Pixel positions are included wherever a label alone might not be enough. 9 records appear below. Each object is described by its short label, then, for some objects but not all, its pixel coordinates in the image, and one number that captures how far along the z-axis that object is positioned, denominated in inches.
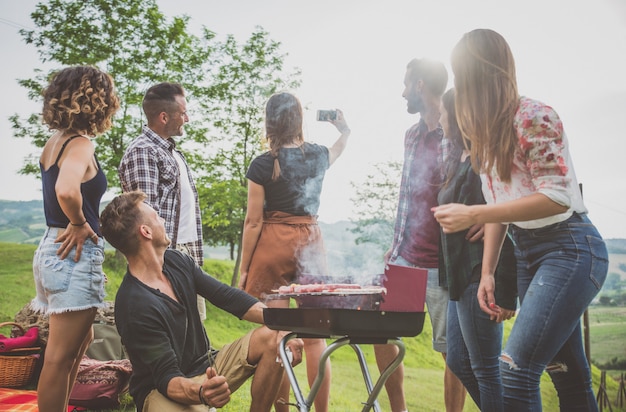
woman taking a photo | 106.5
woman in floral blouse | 67.0
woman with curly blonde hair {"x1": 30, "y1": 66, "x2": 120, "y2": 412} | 86.6
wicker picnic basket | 139.8
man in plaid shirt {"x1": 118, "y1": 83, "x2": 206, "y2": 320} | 111.6
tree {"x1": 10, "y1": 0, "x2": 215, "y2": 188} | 317.7
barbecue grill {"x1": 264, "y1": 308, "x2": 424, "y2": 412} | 67.7
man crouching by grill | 76.7
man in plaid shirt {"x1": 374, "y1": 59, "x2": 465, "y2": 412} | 108.3
